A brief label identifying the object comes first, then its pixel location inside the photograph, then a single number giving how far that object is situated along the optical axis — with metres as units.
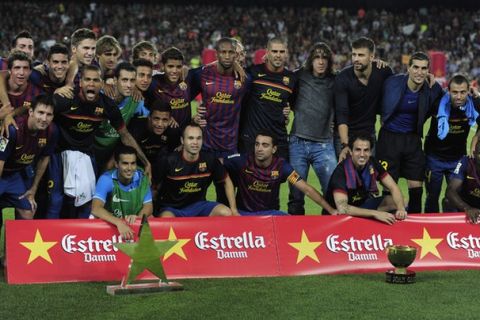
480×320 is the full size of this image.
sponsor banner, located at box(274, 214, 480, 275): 7.59
